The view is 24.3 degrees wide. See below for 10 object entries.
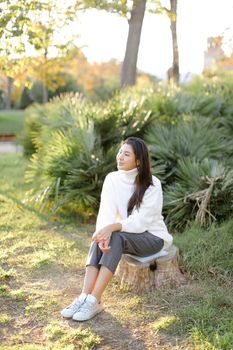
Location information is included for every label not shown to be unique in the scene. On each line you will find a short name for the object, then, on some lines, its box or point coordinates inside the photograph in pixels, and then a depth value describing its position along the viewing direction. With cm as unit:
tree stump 473
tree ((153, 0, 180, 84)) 1177
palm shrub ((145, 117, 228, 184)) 776
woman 432
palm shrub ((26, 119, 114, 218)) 757
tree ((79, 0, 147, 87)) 1176
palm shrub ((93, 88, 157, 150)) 841
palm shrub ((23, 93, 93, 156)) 900
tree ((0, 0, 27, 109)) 538
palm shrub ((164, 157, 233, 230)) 655
